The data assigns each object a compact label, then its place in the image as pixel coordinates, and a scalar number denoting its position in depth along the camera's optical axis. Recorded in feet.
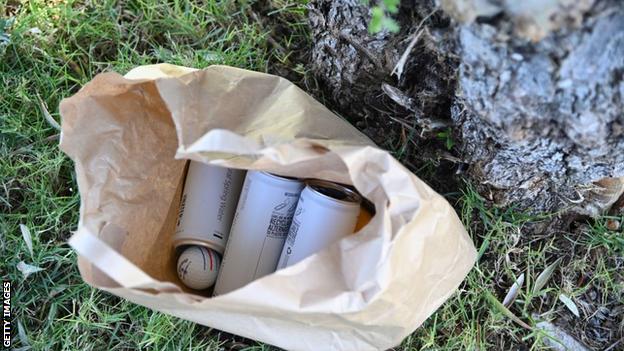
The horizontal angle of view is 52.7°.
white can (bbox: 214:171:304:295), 4.17
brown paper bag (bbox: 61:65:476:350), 3.32
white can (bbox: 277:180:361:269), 3.93
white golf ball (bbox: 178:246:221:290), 4.31
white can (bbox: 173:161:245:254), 4.37
